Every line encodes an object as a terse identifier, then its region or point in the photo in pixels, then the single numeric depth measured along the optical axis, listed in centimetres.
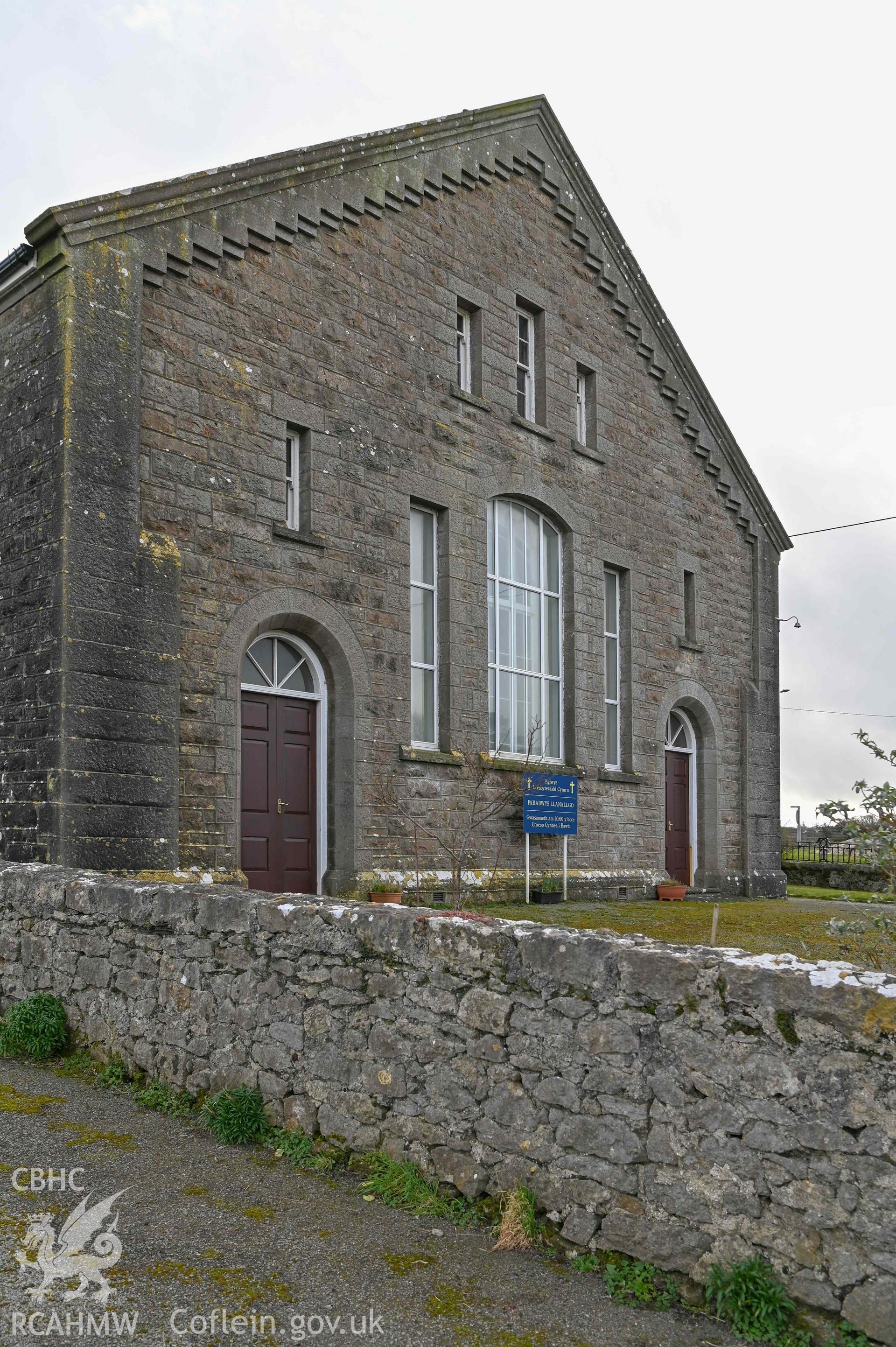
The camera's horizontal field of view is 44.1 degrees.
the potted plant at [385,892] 1165
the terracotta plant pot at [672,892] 1631
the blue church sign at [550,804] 1402
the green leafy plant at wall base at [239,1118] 548
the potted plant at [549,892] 1411
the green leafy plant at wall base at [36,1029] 689
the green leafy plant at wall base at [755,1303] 365
